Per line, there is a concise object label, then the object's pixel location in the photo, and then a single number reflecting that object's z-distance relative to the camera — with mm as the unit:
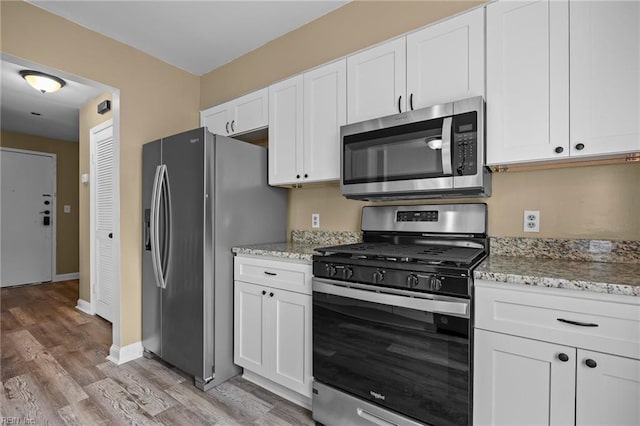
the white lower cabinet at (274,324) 1871
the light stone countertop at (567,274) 1062
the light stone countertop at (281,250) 1883
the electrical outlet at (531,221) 1668
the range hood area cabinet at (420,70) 1611
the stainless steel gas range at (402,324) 1319
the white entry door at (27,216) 4965
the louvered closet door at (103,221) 3539
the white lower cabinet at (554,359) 1053
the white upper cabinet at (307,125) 2109
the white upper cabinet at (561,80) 1279
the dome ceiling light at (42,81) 2971
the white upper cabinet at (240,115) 2549
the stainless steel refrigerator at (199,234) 2143
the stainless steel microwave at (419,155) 1562
